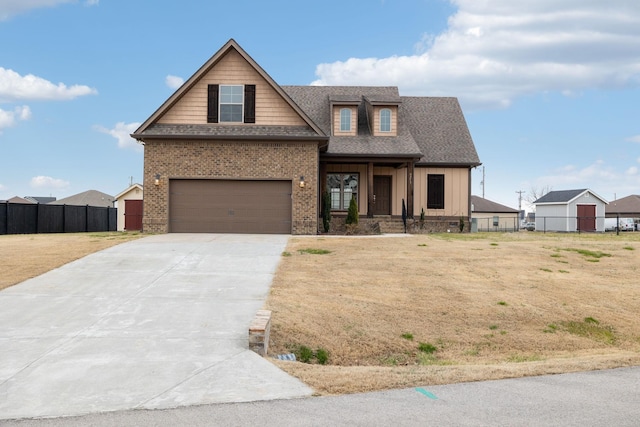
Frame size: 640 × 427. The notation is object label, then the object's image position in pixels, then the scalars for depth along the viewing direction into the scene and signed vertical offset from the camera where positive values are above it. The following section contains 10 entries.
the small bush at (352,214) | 25.64 +0.10
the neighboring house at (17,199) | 76.31 +1.74
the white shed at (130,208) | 42.44 +0.40
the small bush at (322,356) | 9.52 -2.33
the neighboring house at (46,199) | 92.41 +2.16
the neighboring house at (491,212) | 61.09 +0.67
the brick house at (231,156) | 23.11 +2.37
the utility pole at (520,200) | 102.43 +3.33
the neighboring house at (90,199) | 69.12 +1.70
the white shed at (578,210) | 46.25 +0.76
